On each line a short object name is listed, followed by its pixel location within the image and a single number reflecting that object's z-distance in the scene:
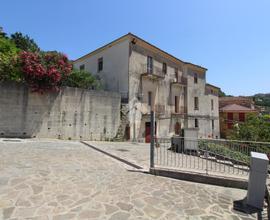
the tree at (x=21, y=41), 21.48
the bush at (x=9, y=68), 11.09
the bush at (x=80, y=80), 14.73
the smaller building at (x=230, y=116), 33.38
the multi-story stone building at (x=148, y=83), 17.64
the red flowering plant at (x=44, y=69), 11.38
